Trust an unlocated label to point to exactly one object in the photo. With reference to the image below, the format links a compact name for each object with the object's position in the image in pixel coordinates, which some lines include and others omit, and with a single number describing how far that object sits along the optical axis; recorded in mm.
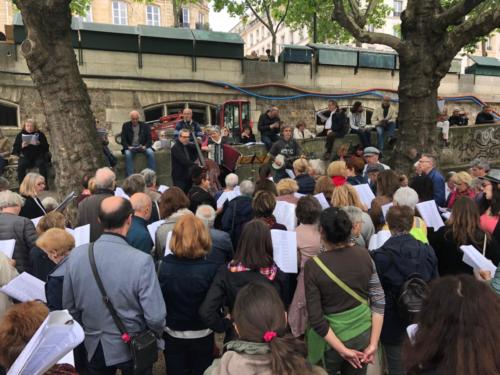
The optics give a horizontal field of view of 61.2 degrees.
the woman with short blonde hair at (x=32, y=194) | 4801
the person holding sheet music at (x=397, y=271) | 2994
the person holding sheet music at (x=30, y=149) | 8461
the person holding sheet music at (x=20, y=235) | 3771
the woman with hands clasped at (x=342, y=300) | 2623
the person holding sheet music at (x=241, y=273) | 2793
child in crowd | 1602
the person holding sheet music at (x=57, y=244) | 3107
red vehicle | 15250
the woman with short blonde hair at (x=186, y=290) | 2893
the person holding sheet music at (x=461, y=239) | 3354
